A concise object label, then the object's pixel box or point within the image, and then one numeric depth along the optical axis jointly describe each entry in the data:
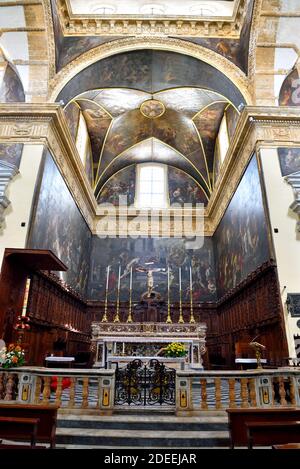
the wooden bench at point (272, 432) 3.50
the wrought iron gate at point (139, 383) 6.25
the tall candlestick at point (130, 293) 16.17
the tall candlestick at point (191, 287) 16.46
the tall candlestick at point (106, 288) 16.45
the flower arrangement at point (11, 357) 6.27
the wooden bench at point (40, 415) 4.11
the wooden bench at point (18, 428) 3.51
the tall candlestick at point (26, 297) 9.33
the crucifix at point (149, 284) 15.78
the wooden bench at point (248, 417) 4.08
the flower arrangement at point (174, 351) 7.92
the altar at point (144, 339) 10.33
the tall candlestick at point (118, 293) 16.68
